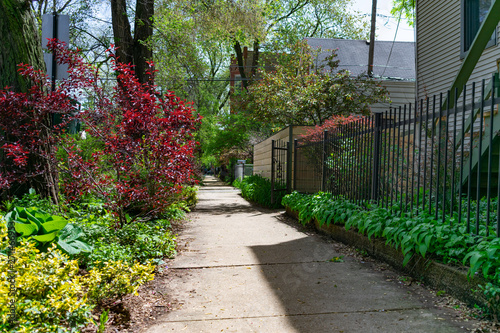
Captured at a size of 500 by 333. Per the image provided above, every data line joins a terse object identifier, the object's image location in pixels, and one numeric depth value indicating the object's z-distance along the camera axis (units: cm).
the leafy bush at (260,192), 1254
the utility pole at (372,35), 1799
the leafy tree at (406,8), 1739
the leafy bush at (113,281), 335
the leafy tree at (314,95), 1489
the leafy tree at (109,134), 541
